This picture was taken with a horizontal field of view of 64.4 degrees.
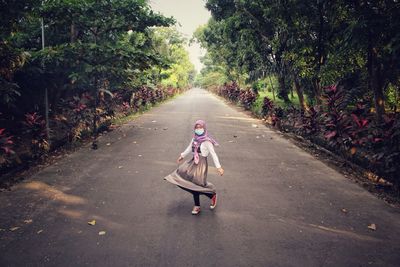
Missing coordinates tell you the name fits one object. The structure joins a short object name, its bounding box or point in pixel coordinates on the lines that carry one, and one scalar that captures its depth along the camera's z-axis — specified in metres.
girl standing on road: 5.43
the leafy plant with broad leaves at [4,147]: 7.14
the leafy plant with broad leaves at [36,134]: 9.26
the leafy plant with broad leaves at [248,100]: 24.17
